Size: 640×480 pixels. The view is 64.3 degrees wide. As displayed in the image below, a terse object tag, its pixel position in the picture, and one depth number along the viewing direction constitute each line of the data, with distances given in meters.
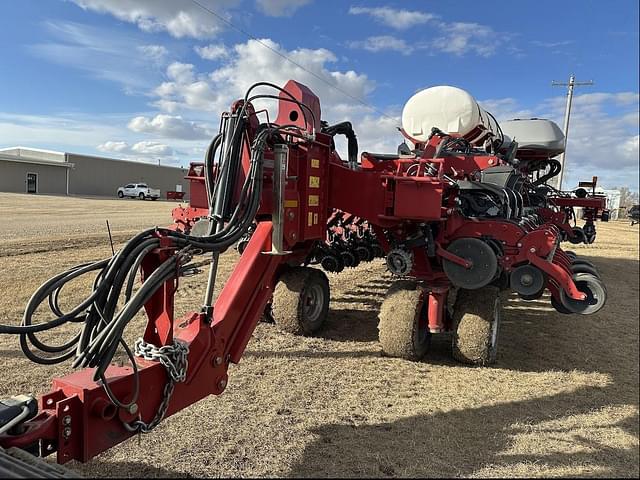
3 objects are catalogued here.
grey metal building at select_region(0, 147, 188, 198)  30.06
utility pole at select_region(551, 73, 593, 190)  28.93
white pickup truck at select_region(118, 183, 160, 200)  38.91
